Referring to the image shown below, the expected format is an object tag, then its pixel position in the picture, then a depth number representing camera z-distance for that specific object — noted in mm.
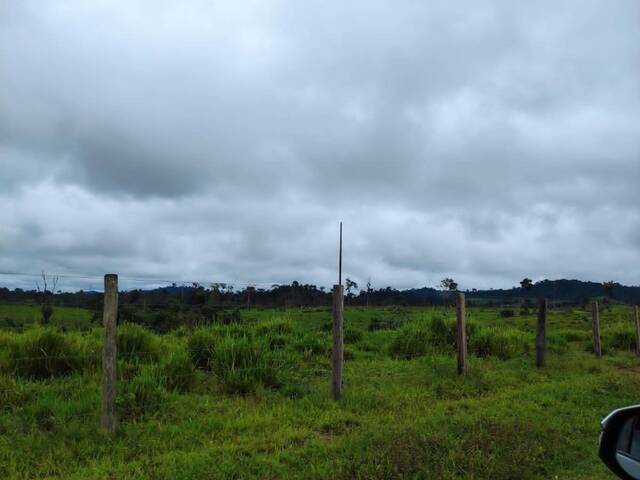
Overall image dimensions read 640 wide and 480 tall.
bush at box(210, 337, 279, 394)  8830
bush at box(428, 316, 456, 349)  14675
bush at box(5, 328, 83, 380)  8750
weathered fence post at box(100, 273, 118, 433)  6391
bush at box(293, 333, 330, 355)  12906
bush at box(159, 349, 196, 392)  8577
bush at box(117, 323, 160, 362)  9664
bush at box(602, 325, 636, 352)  19641
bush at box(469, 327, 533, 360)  14727
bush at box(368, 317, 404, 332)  21833
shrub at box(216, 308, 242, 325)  12393
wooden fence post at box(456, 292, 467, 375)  10945
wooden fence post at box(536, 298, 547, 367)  13078
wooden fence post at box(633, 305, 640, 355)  18203
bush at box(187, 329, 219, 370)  10189
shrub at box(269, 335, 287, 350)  12023
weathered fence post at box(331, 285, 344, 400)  8648
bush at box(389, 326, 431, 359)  14141
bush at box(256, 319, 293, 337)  13016
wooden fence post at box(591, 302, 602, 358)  16219
